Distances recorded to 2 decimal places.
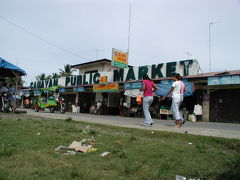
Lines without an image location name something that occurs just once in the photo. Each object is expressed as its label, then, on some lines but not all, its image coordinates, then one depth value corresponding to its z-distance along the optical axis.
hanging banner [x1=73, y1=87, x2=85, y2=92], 23.48
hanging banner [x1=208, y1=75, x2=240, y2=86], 12.59
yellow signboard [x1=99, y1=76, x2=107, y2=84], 21.36
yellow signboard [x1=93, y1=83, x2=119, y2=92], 19.22
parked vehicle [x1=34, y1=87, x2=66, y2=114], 16.22
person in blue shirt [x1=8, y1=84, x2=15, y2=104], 12.85
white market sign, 15.57
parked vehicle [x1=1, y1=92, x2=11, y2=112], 12.15
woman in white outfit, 7.10
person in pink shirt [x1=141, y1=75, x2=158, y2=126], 7.50
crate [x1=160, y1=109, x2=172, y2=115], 16.12
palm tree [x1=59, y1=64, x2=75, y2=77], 45.19
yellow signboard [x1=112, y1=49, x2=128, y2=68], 22.75
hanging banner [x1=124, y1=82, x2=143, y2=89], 17.05
